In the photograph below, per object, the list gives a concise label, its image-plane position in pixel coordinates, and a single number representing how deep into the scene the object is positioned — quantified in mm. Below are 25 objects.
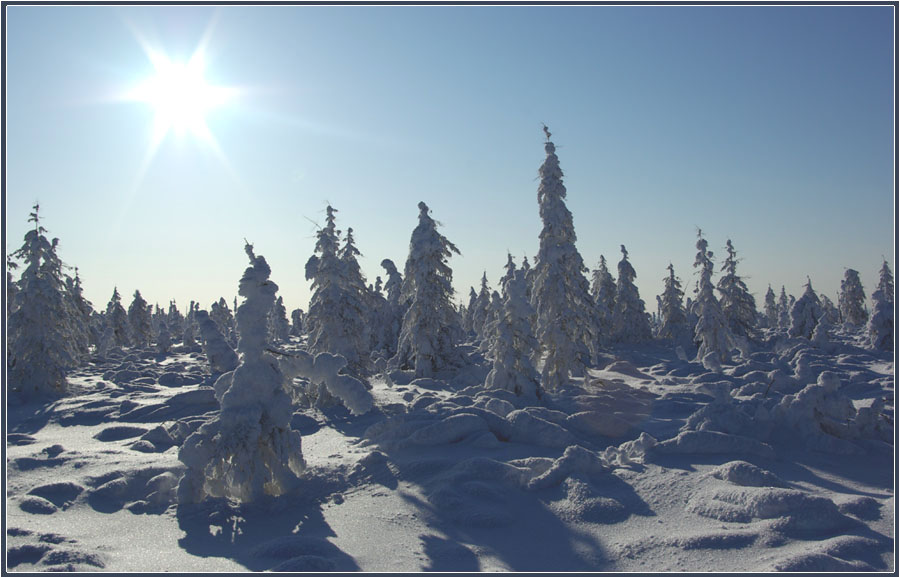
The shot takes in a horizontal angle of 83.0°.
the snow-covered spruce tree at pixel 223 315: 68875
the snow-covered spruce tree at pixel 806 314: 44594
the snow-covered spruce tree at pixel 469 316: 82225
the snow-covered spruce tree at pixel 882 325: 34781
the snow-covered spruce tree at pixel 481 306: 57969
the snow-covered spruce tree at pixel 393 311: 40344
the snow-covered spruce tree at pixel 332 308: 20609
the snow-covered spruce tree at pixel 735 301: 41062
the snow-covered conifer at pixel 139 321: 62062
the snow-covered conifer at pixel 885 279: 51912
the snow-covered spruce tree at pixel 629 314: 47000
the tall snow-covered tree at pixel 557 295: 22500
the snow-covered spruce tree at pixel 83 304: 49000
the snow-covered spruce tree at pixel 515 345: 18578
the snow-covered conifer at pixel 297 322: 96000
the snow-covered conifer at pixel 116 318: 61531
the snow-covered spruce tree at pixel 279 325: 72438
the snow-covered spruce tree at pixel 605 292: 46178
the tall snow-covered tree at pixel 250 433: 8977
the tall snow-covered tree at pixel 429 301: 26875
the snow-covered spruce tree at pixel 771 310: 82500
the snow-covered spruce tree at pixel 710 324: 32562
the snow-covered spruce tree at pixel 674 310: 46062
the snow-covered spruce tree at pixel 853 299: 58656
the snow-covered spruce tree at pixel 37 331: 22906
